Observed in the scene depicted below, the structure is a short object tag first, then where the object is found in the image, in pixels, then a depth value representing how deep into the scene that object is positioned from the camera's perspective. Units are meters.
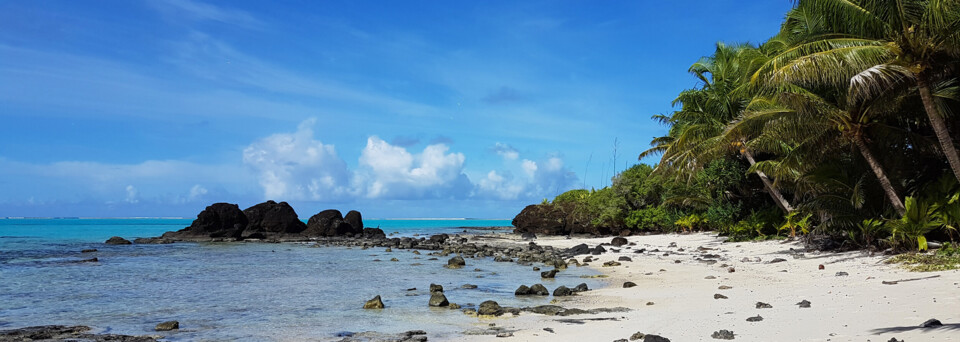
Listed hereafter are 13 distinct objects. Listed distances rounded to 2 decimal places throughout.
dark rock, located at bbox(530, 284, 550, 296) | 14.30
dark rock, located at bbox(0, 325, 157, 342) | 9.89
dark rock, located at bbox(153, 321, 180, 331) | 10.87
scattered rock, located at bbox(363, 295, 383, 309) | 12.97
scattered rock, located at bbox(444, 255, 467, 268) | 24.27
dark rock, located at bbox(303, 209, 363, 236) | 55.44
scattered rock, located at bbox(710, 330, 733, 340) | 7.45
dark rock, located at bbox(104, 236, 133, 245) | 45.97
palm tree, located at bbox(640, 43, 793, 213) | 25.67
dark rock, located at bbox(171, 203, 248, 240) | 52.22
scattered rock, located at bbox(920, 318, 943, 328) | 6.94
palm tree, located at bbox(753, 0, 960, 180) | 13.02
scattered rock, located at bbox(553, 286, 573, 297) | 14.00
